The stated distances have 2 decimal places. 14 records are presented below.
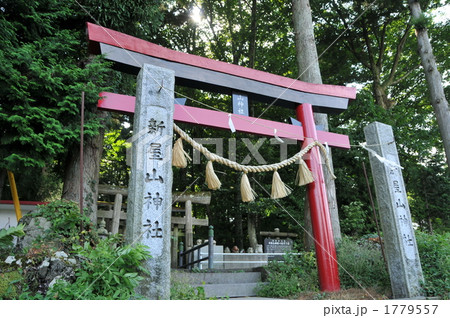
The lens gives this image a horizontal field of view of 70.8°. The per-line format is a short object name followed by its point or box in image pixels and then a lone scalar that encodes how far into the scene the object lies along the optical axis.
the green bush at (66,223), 3.92
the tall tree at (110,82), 5.68
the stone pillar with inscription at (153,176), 3.07
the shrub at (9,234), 2.94
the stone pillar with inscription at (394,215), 4.38
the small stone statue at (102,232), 5.74
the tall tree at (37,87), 4.73
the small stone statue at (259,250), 9.20
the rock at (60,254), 3.29
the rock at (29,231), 4.33
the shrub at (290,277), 4.88
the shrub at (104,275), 2.51
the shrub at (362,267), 4.83
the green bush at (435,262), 4.39
